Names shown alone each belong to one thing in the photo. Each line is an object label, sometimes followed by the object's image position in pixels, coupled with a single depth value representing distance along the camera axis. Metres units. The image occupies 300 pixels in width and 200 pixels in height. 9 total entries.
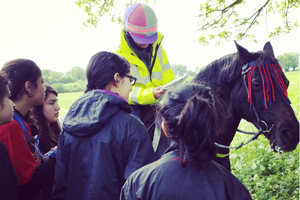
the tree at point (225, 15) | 4.88
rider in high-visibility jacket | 2.51
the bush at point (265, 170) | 3.93
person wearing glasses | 1.64
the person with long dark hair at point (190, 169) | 1.18
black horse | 2.27
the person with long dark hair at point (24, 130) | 1.69
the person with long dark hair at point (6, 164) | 1.36
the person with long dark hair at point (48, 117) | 2.66
